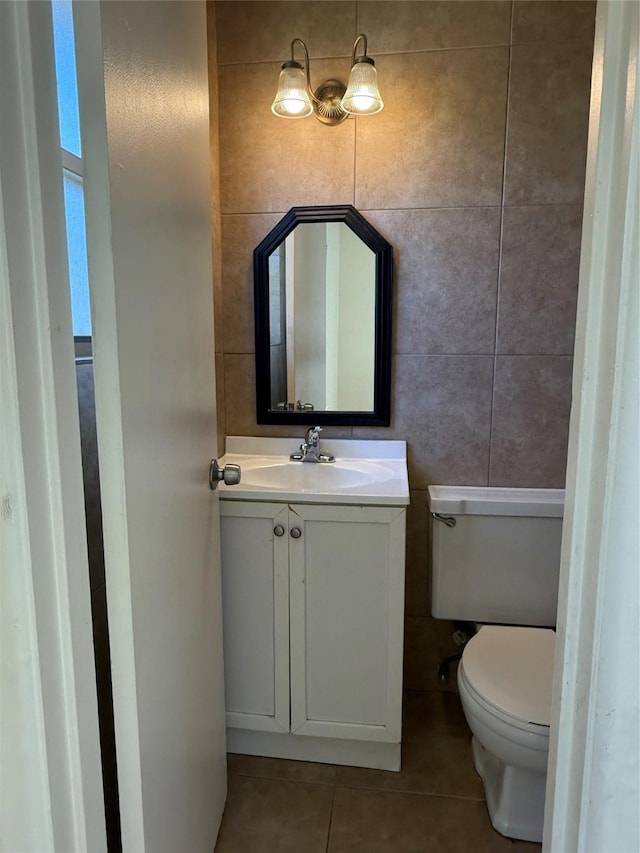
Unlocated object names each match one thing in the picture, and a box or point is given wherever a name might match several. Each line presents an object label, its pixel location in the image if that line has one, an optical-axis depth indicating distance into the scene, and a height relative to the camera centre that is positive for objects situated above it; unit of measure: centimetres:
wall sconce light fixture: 163 +75
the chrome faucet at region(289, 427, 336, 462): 190 -36
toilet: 149 -77
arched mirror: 185 +8
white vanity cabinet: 158 -82
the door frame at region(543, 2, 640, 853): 58 -16
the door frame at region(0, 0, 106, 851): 62 -18
